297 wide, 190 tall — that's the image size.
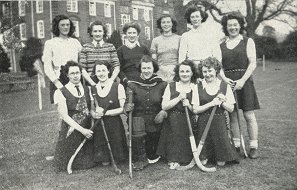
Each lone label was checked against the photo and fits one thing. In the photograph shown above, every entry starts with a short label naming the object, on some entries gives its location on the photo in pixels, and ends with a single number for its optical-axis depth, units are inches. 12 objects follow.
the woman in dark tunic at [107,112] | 180.1
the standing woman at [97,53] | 190.1
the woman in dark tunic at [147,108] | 177.9
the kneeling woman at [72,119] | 177.8
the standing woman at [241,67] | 187.0
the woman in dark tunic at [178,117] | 175.9
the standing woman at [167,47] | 200.2
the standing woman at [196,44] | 193.2
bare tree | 352.9
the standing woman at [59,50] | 191.0
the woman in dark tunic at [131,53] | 193.9
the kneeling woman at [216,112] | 173.6
